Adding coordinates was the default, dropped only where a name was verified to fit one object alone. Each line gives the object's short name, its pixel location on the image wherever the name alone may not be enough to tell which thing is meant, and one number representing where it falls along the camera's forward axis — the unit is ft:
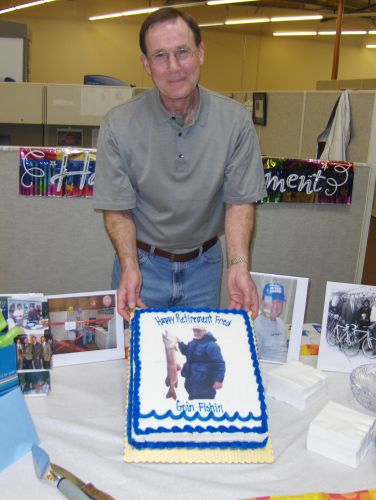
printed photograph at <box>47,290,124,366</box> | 3.51
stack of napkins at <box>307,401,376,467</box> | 2.64
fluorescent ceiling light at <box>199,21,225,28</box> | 33.00
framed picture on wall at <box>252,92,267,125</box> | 14.85
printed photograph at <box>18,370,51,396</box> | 3.12
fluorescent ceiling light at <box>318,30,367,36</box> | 34.40
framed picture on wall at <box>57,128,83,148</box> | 11.96
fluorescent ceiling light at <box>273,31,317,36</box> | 35.47
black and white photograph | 3.62
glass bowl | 3.19
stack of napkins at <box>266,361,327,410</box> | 3.17
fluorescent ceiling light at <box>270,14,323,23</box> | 29.04
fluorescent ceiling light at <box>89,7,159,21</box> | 28.12
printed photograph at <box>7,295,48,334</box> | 3.32
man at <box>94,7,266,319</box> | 4.22
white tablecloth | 2.42
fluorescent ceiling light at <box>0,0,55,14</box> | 26.29
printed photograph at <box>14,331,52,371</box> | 3.21
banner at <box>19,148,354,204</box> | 6.08
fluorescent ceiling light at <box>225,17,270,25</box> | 30.42
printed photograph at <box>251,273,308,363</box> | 3.65
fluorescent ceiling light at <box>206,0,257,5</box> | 23.34
